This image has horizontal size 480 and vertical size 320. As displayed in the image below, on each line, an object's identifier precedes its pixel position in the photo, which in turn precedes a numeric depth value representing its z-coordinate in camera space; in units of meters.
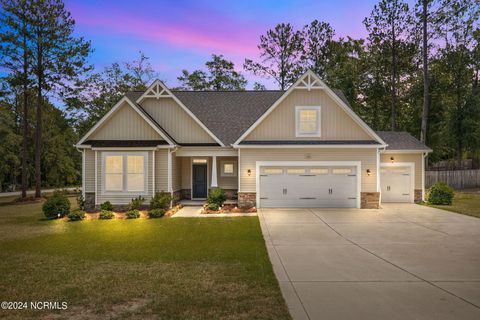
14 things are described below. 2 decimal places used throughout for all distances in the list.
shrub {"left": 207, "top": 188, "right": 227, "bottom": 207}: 17.34
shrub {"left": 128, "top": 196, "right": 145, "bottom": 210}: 16.05
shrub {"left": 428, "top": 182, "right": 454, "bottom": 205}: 19.42
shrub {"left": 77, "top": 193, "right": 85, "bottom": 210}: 17.63
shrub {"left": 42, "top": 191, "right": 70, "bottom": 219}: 15.29
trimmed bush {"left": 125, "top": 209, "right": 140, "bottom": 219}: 15.27
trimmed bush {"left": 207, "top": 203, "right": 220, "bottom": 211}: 16.75
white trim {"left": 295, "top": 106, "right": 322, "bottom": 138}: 17.94
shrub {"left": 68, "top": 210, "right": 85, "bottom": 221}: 14.80
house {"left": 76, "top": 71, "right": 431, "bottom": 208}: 17.33
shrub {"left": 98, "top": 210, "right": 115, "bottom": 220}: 15.16
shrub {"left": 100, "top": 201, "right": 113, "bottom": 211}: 16.31
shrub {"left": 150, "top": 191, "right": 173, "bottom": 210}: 16.12
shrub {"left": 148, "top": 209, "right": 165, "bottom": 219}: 15.20
